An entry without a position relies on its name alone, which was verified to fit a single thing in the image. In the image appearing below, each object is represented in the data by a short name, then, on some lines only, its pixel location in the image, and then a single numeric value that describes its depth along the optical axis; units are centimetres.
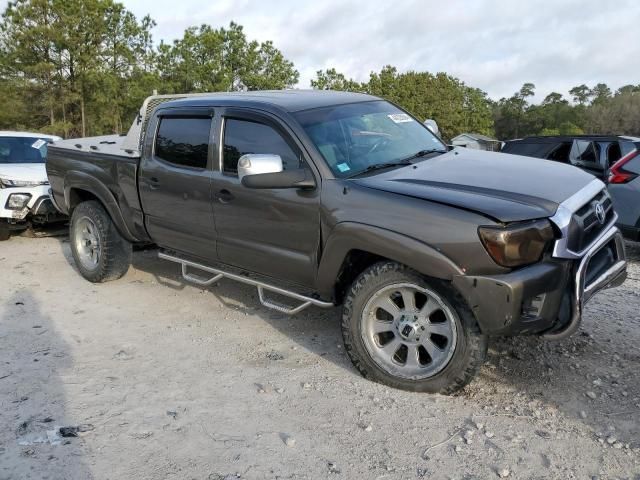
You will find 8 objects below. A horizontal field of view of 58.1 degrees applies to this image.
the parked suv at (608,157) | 679
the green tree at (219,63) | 3369
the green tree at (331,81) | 3853
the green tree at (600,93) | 9158
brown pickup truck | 315
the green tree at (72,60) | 2823
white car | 764
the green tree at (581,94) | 9819
